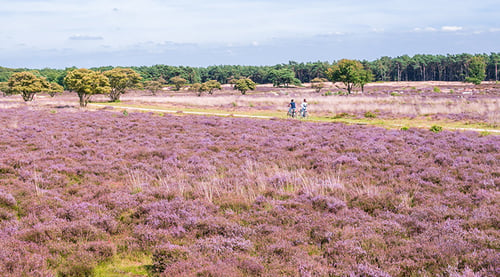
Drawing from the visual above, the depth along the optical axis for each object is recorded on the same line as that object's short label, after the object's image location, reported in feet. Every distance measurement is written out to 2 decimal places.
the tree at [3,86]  287.48
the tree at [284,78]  466.29
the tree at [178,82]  397.86
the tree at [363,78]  267.59
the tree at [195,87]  301.08
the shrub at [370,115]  115.42
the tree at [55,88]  300.94
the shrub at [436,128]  83.18
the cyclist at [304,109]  122.62
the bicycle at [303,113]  122.93
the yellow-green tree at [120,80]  215.51
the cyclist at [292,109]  123.35
